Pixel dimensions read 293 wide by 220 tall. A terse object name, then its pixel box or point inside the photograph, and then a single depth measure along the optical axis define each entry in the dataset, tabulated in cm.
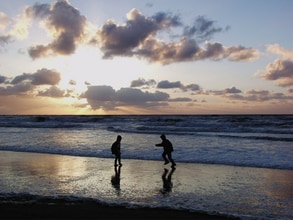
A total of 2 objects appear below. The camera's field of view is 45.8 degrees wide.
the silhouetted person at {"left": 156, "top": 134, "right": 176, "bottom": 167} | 1492
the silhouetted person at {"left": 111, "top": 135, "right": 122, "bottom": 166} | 1491
